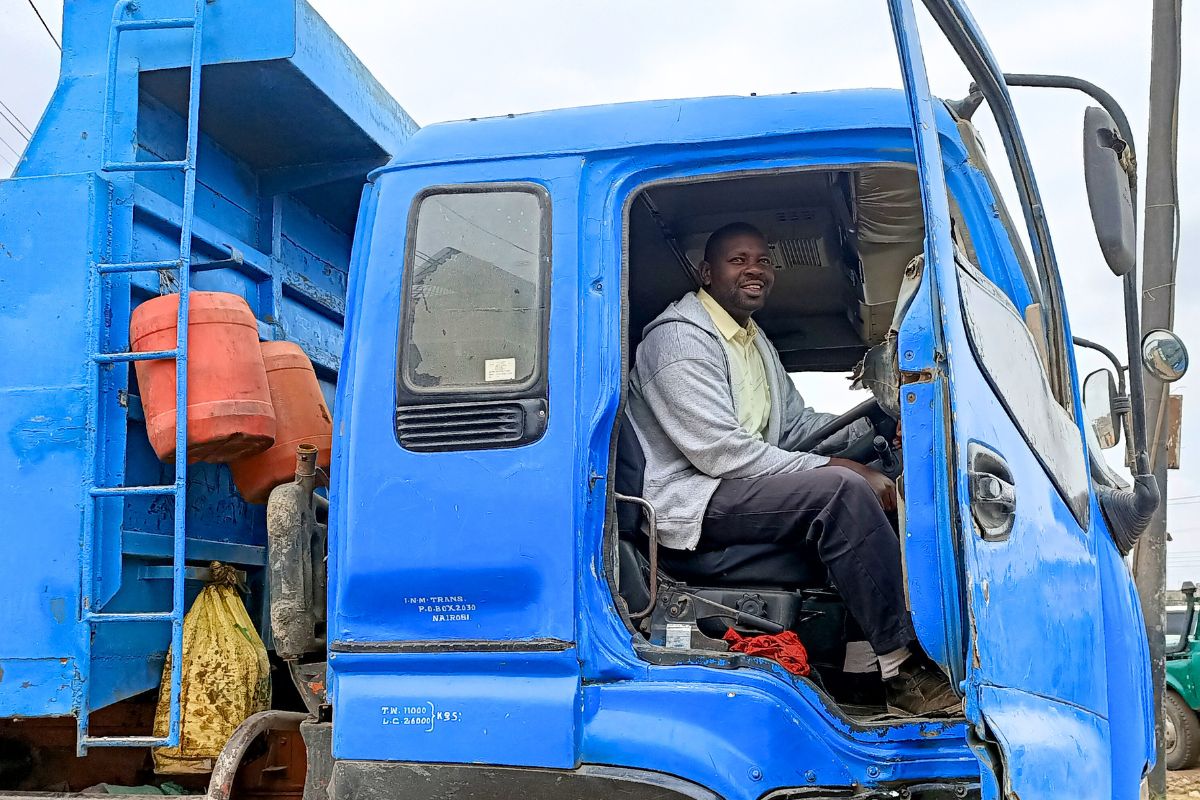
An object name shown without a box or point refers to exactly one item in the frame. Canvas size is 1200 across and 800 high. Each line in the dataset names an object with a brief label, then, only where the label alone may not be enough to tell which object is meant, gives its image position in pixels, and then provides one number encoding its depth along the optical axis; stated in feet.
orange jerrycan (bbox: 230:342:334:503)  11.03
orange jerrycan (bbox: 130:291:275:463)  9.98
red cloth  8.51
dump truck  7.54
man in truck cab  8.86
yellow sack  10.07
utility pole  22.63
